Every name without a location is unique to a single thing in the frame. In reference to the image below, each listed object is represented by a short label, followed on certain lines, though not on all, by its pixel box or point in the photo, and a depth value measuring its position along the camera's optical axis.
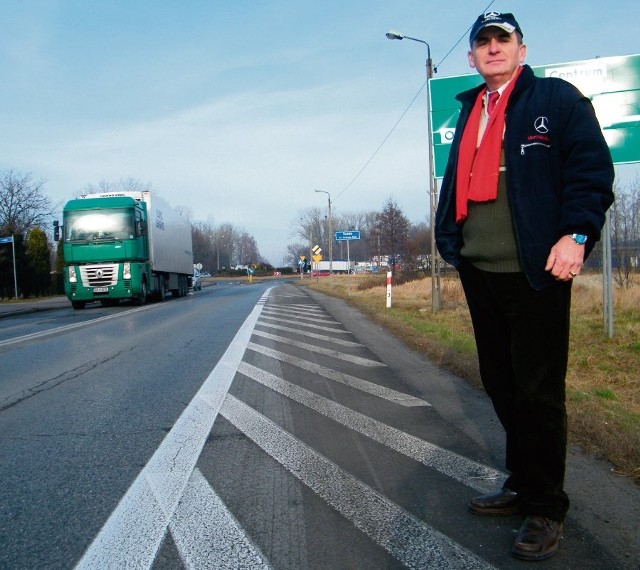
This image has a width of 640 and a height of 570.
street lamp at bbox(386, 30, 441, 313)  14.56
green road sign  10.56
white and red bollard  17.92
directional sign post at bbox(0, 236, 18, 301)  29.81
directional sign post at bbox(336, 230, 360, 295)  29.41
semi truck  20.69
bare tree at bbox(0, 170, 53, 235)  54.78
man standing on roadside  2.40
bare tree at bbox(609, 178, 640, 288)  14.90
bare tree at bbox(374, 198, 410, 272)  50.09
